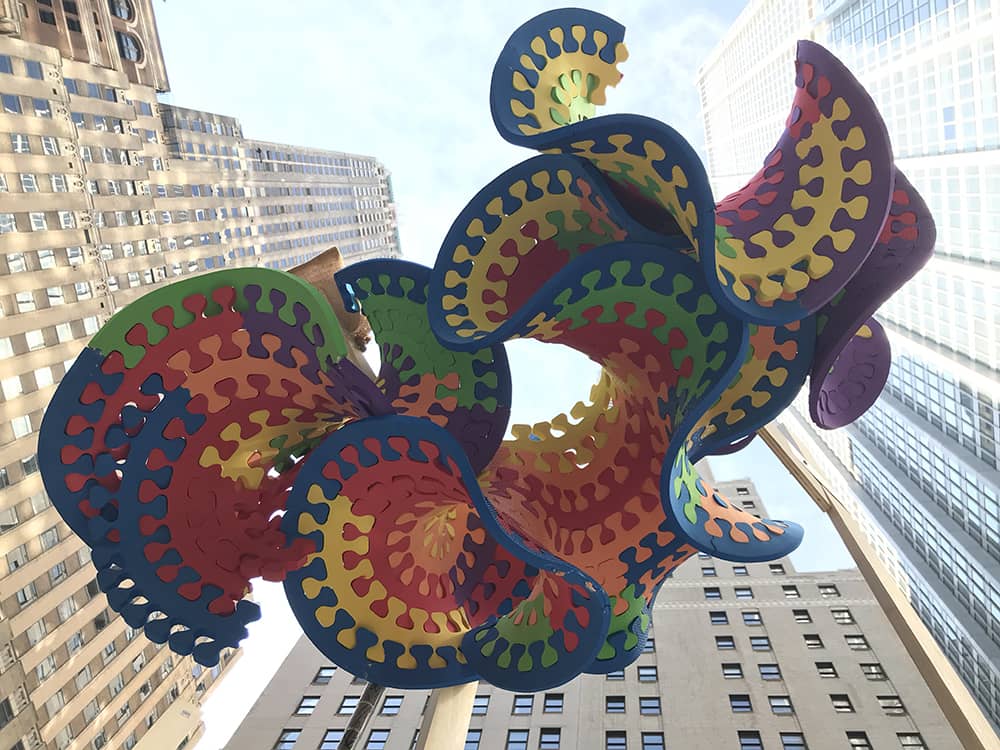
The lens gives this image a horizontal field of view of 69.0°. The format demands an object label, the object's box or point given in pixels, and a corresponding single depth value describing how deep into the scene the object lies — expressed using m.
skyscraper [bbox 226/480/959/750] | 21.34
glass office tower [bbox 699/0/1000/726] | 42.81
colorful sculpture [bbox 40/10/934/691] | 5.78
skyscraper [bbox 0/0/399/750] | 23.41
